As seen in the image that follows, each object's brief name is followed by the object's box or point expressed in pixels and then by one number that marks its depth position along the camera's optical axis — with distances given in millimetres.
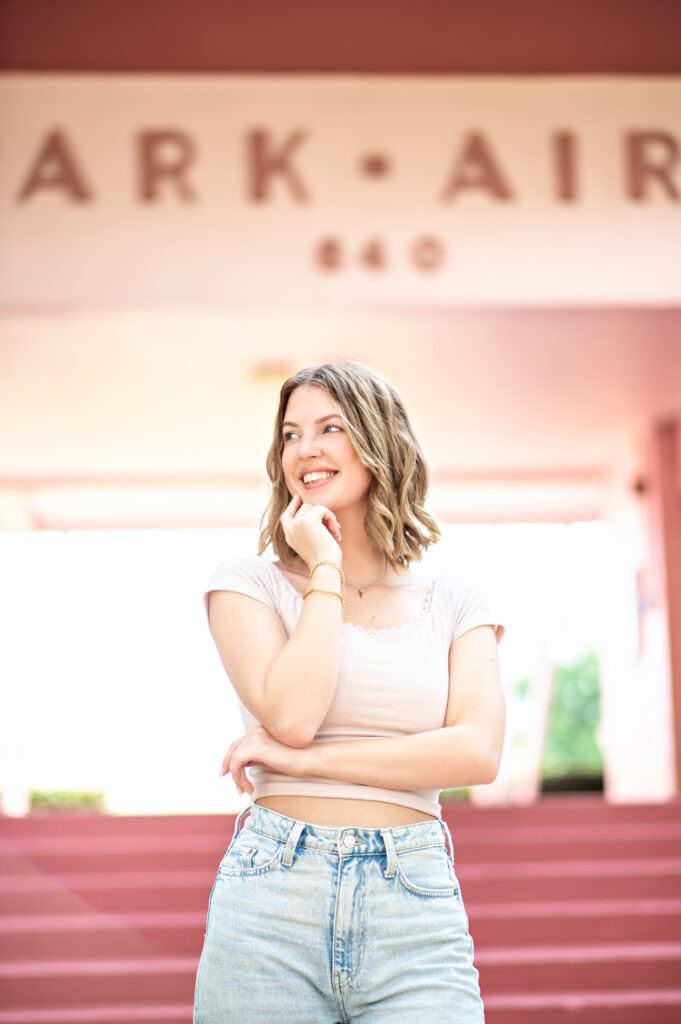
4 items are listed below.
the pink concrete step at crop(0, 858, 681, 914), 4910
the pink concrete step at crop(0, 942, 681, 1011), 4098
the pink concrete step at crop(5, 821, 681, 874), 5418
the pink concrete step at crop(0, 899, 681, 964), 4496
